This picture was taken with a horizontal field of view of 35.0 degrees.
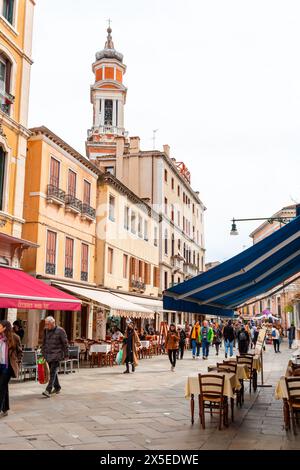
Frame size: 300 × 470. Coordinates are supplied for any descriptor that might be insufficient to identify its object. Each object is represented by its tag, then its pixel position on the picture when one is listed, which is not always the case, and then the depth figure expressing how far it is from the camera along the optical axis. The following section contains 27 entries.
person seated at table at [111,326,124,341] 20.03
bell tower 42.19
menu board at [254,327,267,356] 12.50
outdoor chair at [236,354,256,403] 10.38
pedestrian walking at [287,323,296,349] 30.09
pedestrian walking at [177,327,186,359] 21.41
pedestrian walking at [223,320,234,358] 20.41
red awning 11.59
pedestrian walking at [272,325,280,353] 25.78
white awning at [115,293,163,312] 23.12
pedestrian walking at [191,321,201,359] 21.44
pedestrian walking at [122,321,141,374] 15.29
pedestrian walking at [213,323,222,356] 23.59
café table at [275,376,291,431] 7.06
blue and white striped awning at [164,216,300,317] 8.02
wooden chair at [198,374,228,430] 7.35
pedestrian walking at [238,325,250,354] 18.24
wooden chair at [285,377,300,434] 6.80
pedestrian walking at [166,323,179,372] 15.96
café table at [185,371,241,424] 7.43
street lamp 18.58
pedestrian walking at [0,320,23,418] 7.98
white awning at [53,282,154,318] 17.80
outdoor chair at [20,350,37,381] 13.14
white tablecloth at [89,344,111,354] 17.24
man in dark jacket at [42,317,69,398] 10.17
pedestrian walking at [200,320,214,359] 21.22
